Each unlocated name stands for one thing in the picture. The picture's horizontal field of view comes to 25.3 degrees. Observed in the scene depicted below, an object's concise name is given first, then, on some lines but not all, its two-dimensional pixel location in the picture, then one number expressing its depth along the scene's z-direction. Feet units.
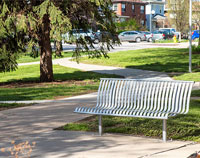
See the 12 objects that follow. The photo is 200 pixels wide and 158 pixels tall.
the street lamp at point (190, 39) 62.34
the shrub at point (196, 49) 89.40
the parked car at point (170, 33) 170.91
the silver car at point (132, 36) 161.84
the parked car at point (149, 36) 160.07
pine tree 50.52
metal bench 24.47
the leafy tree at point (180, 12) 170.91
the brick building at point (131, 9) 246.68
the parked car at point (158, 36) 159.91
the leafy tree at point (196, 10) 127.55
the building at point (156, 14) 266.98
